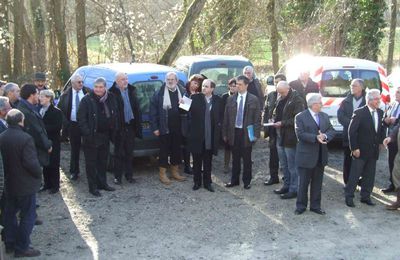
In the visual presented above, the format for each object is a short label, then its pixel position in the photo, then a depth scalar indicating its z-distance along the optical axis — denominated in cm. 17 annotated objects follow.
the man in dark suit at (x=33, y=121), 728
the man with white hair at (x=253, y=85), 991
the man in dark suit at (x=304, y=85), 921
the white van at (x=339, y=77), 1088
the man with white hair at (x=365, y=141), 799
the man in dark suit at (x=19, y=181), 610
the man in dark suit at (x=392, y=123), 867
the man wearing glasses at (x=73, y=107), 922
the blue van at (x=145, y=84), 938
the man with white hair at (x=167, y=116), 891
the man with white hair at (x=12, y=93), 783
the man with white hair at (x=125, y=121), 885
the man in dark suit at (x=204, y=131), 870
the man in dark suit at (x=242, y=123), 870
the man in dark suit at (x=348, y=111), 880
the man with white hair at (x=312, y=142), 755
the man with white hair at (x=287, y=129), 836
